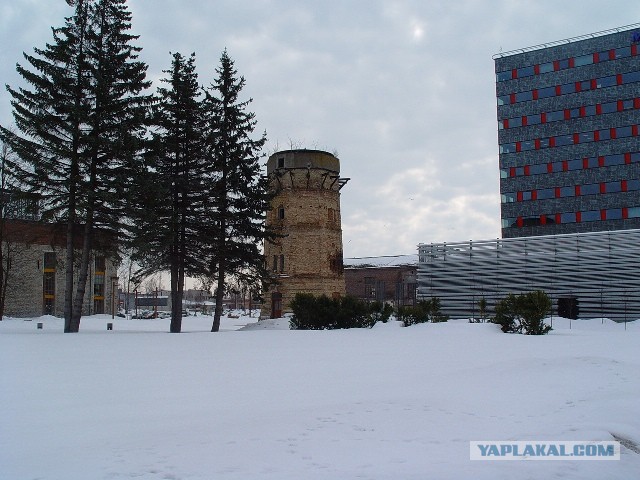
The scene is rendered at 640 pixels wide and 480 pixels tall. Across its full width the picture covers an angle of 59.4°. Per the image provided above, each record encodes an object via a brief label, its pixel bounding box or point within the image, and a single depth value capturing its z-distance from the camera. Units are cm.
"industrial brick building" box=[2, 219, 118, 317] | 5048
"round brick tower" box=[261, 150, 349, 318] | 4125
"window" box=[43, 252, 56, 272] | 5825
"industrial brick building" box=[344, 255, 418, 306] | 7769
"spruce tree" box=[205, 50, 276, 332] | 3000
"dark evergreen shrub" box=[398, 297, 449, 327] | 2825
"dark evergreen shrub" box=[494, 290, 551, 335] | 2209
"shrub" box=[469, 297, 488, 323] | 3299
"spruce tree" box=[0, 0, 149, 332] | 2520
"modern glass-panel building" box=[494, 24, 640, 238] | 6406
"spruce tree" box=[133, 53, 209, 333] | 2727
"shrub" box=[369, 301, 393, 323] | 3066
